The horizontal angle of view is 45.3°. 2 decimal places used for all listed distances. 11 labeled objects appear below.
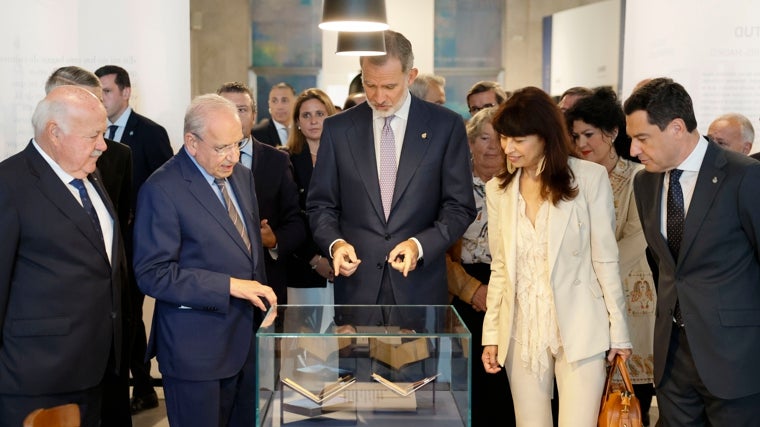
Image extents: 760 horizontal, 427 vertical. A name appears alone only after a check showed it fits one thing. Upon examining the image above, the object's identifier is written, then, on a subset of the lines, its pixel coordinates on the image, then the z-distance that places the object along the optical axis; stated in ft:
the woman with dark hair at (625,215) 14.70
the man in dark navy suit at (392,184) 12.16
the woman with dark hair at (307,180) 17.21
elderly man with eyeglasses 10.64
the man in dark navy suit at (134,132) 17.67
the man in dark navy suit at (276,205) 15.30
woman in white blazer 11.27
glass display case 7.55
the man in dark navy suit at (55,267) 10.33
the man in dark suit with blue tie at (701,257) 10.70
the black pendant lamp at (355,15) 12.37
